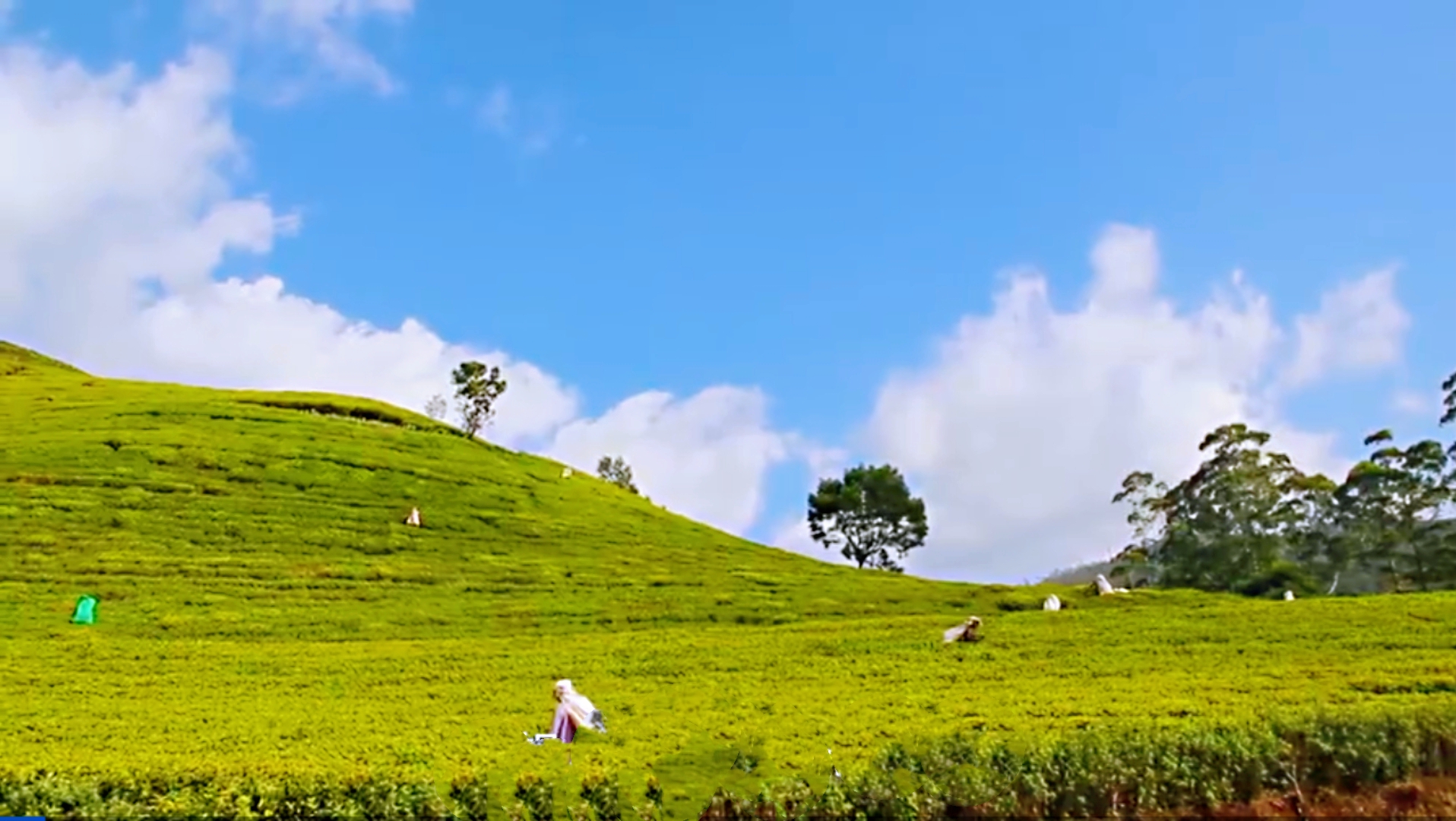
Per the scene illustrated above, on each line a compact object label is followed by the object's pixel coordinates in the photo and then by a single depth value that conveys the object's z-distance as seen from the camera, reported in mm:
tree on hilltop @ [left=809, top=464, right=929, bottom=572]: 81750
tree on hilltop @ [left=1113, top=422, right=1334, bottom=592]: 54969
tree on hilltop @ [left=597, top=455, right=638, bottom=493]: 94688
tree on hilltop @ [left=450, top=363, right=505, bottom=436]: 71000
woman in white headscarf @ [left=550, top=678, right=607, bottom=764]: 14938
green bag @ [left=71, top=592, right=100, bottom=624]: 24109
